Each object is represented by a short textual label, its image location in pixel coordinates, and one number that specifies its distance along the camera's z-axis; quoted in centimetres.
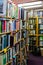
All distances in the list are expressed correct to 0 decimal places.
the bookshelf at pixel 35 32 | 295
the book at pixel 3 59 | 112
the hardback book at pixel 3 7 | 111
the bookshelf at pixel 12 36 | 117
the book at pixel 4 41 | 115
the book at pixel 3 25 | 117
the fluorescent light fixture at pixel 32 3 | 207
